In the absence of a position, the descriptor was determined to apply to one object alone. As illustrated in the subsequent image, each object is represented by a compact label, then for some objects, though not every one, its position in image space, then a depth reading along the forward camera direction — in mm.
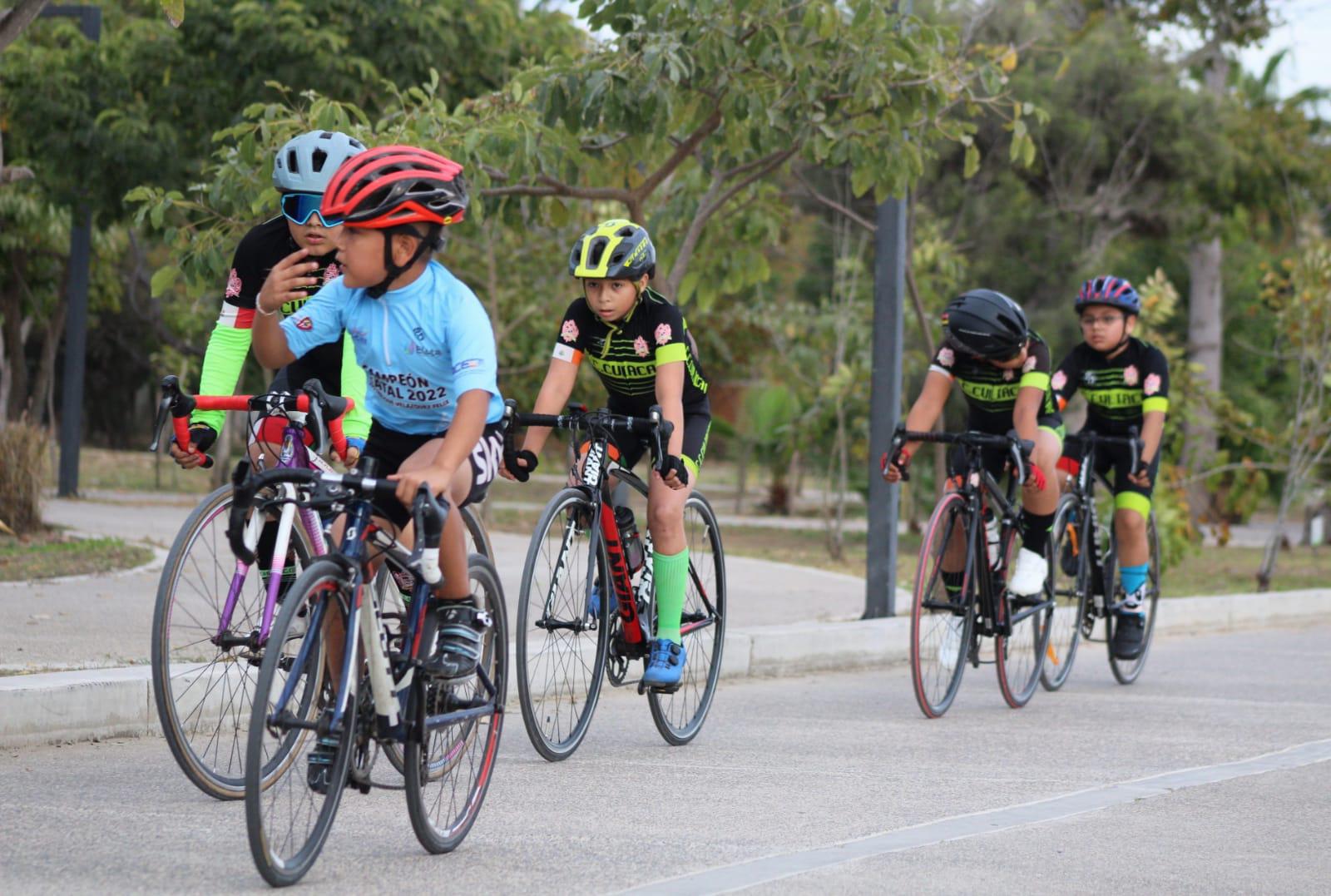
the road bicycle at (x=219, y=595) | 10367
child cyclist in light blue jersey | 9375
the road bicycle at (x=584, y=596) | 12758
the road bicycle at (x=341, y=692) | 8523
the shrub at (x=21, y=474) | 25922
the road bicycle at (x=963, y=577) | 16172
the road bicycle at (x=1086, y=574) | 19187
